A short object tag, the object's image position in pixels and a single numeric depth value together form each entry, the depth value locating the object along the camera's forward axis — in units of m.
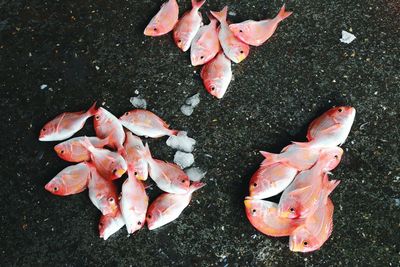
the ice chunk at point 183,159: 2.09
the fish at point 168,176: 2.00
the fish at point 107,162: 2.00
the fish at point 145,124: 2.10
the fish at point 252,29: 2.25
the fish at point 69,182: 2.01
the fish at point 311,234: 1.92
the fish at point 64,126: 2.11
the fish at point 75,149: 2.06
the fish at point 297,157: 2.01
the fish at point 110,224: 1.96
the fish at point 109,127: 2.09
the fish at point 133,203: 1.95
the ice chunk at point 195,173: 2.06
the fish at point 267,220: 1.93
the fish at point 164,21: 2.29
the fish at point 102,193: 1.97
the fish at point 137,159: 2.03
